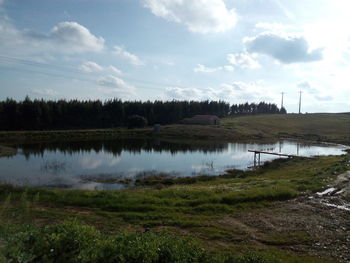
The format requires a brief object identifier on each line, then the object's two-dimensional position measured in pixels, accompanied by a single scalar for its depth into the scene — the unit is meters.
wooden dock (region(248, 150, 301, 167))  45.67
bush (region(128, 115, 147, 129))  102.73
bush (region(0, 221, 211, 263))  6.96
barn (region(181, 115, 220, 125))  121.14
